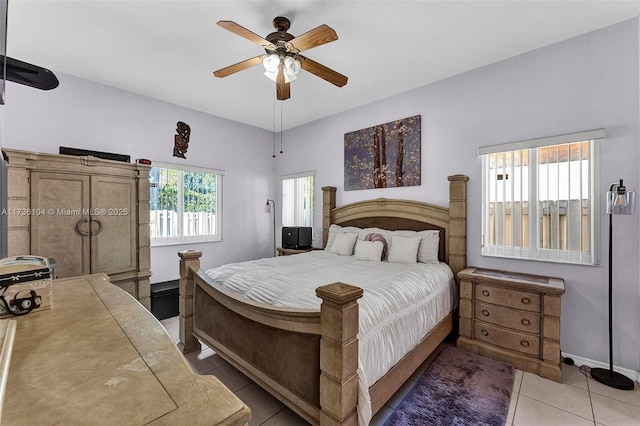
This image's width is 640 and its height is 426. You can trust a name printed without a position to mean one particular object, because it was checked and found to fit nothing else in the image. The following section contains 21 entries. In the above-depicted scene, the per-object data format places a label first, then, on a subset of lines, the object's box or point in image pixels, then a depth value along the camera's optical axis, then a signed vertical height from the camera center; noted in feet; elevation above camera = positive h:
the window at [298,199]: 15.49 +0.76
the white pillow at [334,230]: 12.46 -0.84
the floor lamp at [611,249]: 6.53 -0.94
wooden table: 1.57 -1.18
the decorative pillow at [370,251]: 10.23 -1.46
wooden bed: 4.40 -2.66
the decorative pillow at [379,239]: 10.66 -1.06
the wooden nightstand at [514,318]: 7.01 -2.94
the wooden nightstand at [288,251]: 13.37 -1.95
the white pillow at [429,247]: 9.84 -1.27
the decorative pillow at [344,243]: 11.39 -1.33
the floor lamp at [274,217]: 17.03 -0.35
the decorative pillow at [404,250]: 9.78 -1.36
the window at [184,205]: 12.50 +0.35
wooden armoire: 7.93 -0.09
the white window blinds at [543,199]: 7.77 +0.43
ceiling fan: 6.22 +4.02
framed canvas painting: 11.29 +2.53
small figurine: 12.87 +3.42
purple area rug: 5.64 -4.21
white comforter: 5.16 -1.87
